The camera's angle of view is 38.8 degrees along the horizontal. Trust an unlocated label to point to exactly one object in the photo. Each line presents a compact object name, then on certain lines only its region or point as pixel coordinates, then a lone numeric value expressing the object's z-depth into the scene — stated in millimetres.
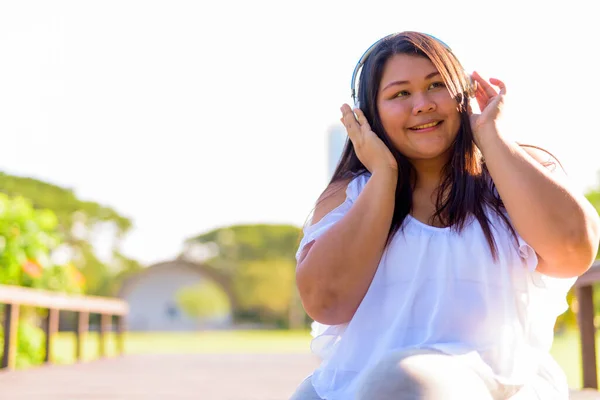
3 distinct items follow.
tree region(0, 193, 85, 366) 6555
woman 1351
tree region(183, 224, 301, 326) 37875
